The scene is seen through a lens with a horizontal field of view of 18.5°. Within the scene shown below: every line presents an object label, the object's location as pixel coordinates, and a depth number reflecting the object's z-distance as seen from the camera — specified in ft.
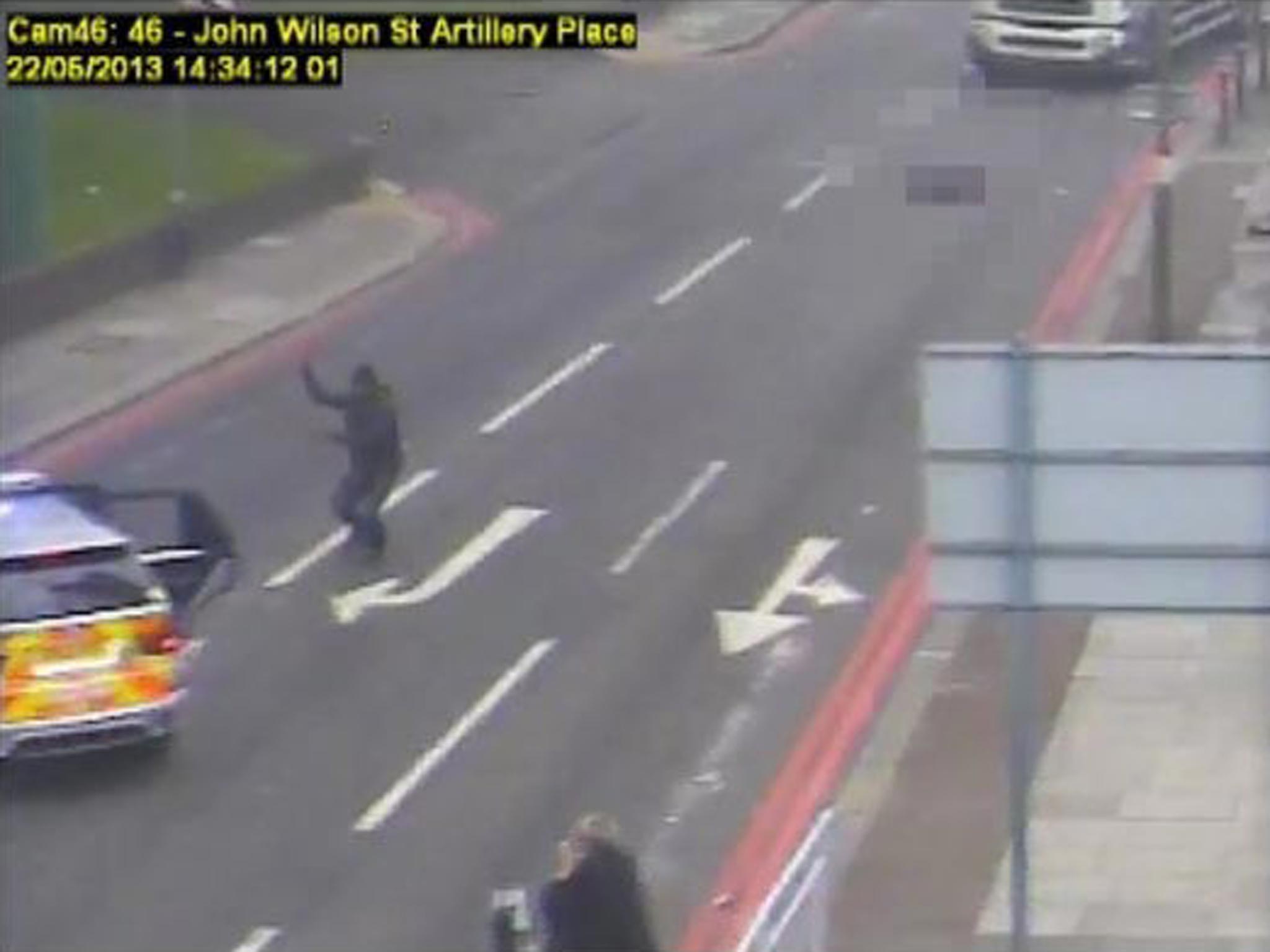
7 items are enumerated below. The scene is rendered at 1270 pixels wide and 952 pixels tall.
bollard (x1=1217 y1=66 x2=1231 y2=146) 152.15
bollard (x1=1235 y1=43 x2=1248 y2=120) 155.22
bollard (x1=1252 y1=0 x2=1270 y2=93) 153.69
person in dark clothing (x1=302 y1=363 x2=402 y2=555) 98.89
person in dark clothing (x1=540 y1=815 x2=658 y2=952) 58.90
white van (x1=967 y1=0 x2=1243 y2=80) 176.65
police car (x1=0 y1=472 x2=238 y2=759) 77.87
